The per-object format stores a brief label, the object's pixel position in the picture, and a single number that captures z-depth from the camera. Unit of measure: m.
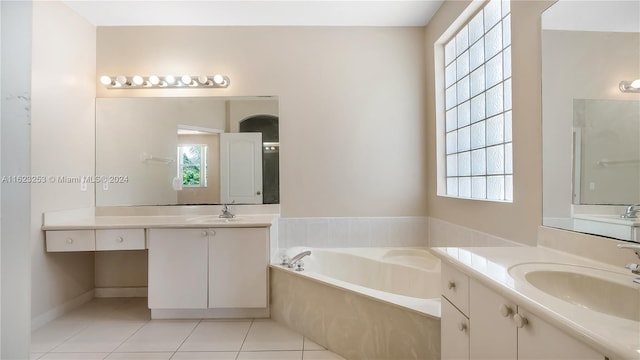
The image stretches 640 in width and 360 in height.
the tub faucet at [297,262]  2.30
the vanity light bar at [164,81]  2.76
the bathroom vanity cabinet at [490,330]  0.71
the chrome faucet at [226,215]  2.69
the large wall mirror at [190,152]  2.83
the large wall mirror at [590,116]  1.07
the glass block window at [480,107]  1.87
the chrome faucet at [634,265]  0.84
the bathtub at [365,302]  1.55
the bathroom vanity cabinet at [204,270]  2.28
